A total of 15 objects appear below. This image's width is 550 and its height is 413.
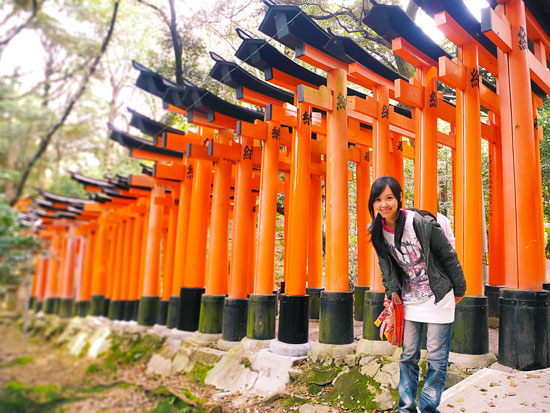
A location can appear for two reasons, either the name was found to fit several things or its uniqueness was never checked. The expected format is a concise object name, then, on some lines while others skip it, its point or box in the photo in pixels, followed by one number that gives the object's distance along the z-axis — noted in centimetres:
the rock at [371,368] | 490
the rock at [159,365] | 828
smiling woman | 296
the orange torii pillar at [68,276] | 1739
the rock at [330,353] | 552
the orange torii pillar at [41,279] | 2052
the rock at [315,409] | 452
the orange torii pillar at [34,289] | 2080
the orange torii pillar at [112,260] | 1455
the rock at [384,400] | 427
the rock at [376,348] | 536
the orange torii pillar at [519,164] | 455
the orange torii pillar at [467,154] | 489
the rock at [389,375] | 459
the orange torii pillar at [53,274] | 1869
